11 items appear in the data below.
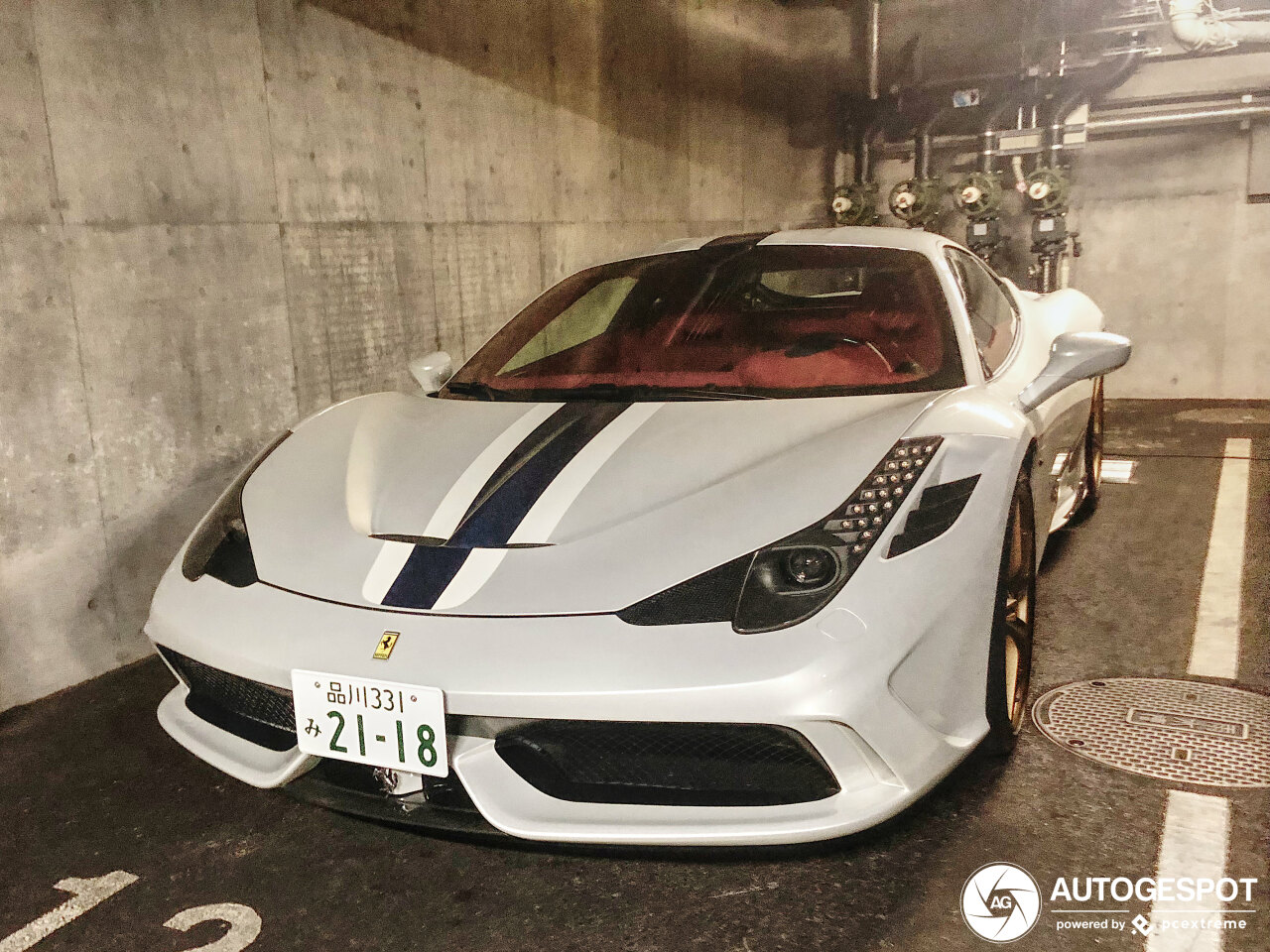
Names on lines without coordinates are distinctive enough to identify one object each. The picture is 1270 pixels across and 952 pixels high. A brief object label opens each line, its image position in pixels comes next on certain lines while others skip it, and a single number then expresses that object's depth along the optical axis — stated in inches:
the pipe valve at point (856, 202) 334.3
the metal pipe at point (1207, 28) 274.5
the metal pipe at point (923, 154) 331.0
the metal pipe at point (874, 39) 330.0
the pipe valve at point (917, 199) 316.8
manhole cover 89.4
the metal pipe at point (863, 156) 342.6
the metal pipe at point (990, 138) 314.2
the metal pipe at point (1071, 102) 296.0
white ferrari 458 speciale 66.7
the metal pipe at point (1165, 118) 278.2
